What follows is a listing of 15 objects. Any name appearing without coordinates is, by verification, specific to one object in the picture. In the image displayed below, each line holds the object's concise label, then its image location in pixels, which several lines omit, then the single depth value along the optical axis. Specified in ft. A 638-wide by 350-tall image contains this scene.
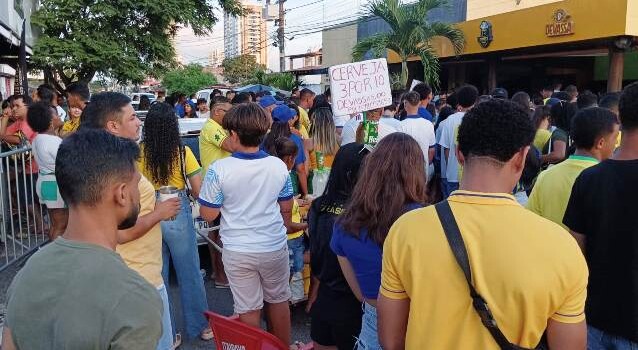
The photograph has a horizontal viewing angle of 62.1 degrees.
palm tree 55.11
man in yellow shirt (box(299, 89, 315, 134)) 31.58
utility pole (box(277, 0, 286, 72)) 113.29
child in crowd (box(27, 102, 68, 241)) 15.25
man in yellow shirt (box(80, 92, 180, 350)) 9.62
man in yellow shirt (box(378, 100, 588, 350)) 5.21
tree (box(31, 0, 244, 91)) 58.75
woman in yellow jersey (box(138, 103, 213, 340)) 12.35
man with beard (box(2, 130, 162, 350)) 4.81
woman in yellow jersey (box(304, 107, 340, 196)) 19.57
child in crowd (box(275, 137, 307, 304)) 14.94
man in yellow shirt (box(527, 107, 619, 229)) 9.56
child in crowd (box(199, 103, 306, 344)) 11.10
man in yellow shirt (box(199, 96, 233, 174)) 17.34
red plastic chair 10.18
